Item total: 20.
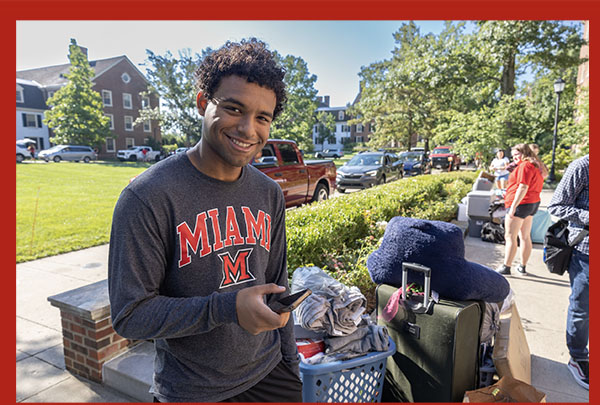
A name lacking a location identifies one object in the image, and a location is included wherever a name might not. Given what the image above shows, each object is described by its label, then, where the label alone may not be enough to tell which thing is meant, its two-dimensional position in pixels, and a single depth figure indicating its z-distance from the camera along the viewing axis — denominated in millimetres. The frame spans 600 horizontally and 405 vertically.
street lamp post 16000
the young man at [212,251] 1121
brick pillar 2721
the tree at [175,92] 35406
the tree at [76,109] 35031
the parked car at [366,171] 15172
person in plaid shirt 2859
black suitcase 2223
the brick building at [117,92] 42719
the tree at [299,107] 37562
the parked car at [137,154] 37875
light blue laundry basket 2096
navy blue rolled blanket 2336
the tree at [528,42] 13875
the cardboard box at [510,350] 2545
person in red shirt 4875
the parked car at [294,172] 9016
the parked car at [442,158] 28297
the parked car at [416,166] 24641
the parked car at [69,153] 31484
